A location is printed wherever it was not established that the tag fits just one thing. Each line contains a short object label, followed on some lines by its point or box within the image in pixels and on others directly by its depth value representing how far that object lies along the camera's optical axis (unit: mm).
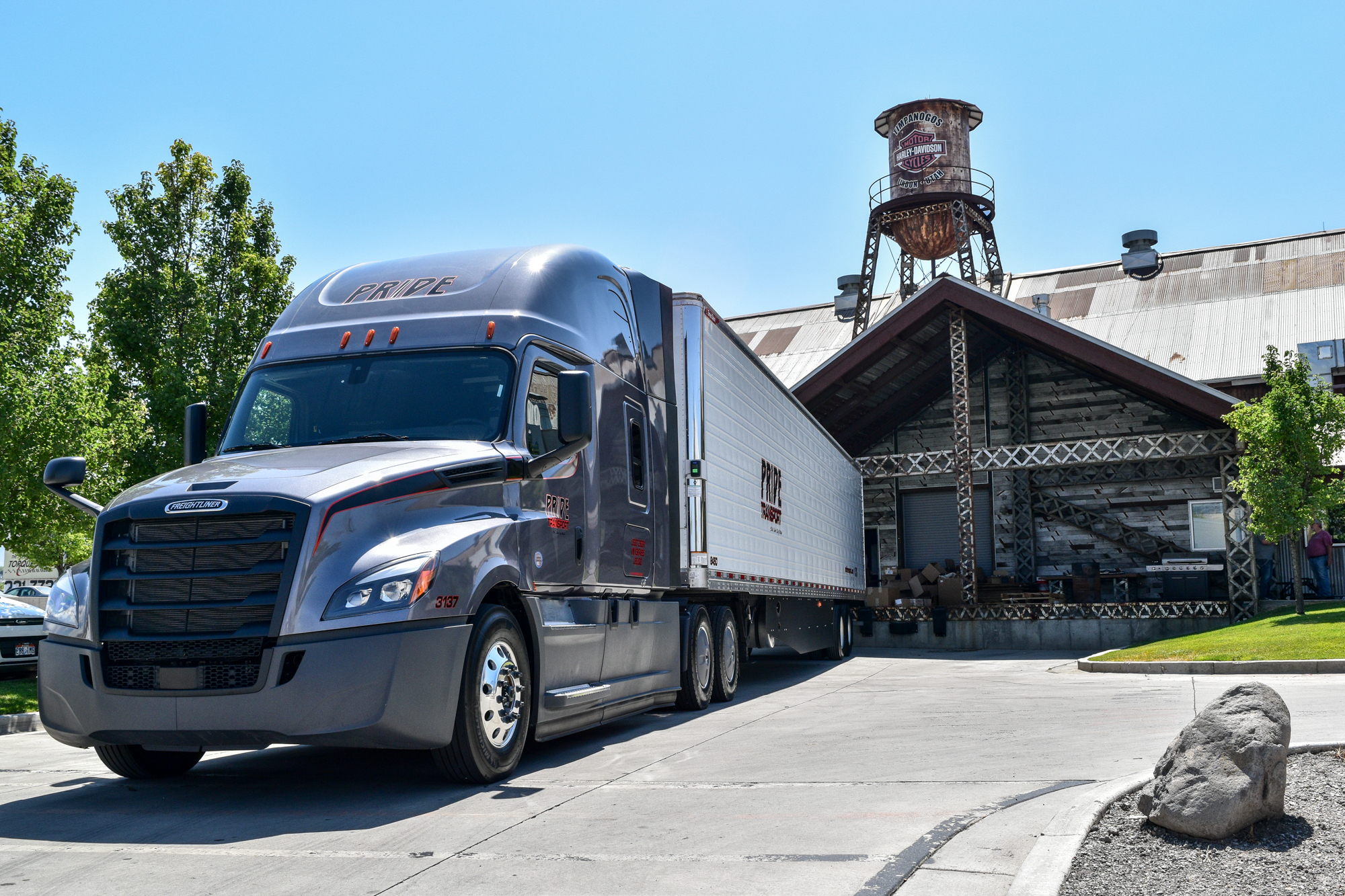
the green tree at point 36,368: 14625
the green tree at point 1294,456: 19953
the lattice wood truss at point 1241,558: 23094
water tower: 31922
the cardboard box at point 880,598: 26000
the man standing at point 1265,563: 25562
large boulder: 4930
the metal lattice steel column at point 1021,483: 30016
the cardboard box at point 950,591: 25562
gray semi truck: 6469
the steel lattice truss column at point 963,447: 25047
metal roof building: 27438
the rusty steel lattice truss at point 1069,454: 23594
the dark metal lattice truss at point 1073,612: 23438
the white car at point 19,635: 14375
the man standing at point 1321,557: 23578
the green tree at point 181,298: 18328
